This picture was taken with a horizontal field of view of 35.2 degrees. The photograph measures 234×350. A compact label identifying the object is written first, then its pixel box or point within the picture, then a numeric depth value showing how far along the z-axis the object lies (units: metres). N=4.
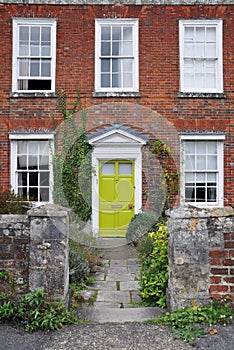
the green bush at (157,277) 4.99
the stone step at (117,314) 4.42
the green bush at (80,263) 6.26
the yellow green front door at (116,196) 11.18
